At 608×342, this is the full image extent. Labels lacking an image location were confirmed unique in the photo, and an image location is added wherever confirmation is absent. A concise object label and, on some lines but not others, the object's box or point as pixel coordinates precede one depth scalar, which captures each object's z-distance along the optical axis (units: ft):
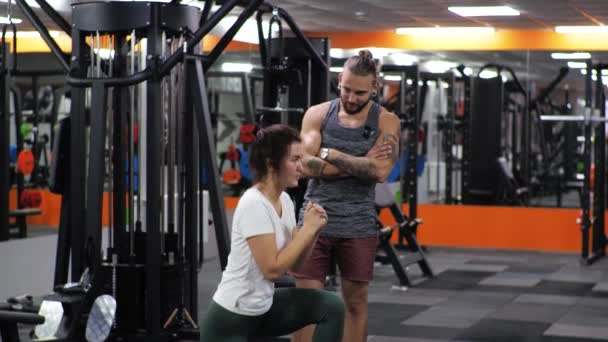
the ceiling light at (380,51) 32.91
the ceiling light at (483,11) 26.50
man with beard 11.55
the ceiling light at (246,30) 28.82
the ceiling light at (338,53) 33.35
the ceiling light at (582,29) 30.25
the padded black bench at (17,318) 9.41
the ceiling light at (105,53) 15.24
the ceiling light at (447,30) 31.27
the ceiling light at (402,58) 32.81
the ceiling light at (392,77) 31.86
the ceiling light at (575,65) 30.99
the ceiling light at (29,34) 27.53
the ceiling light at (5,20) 22.80
